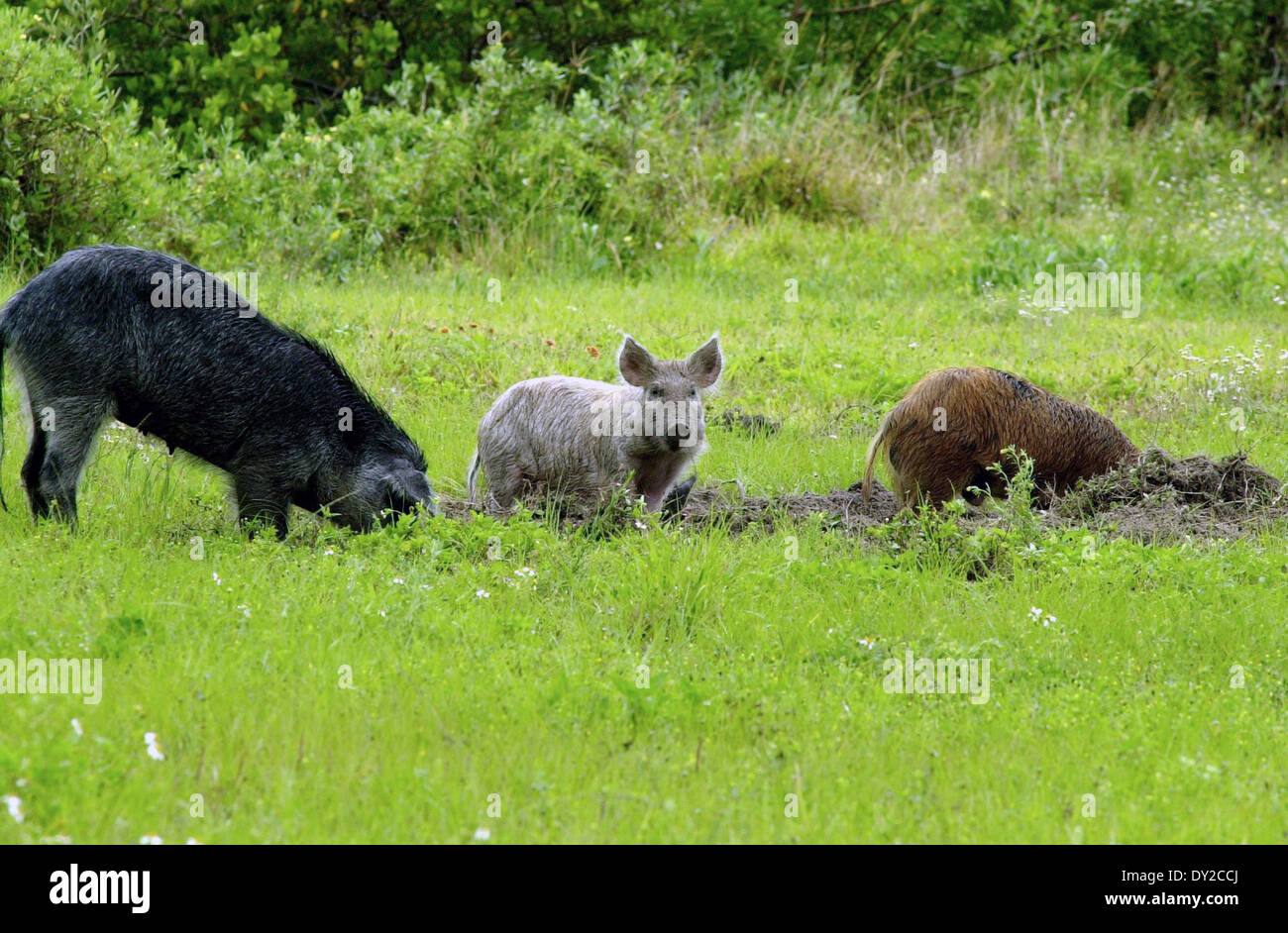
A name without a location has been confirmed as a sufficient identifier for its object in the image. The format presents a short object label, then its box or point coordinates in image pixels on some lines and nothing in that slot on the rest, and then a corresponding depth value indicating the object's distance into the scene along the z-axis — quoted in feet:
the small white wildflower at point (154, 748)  26.58
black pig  41.14
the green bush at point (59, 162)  66.95
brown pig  47.09
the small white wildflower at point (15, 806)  23.54
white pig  47.06
